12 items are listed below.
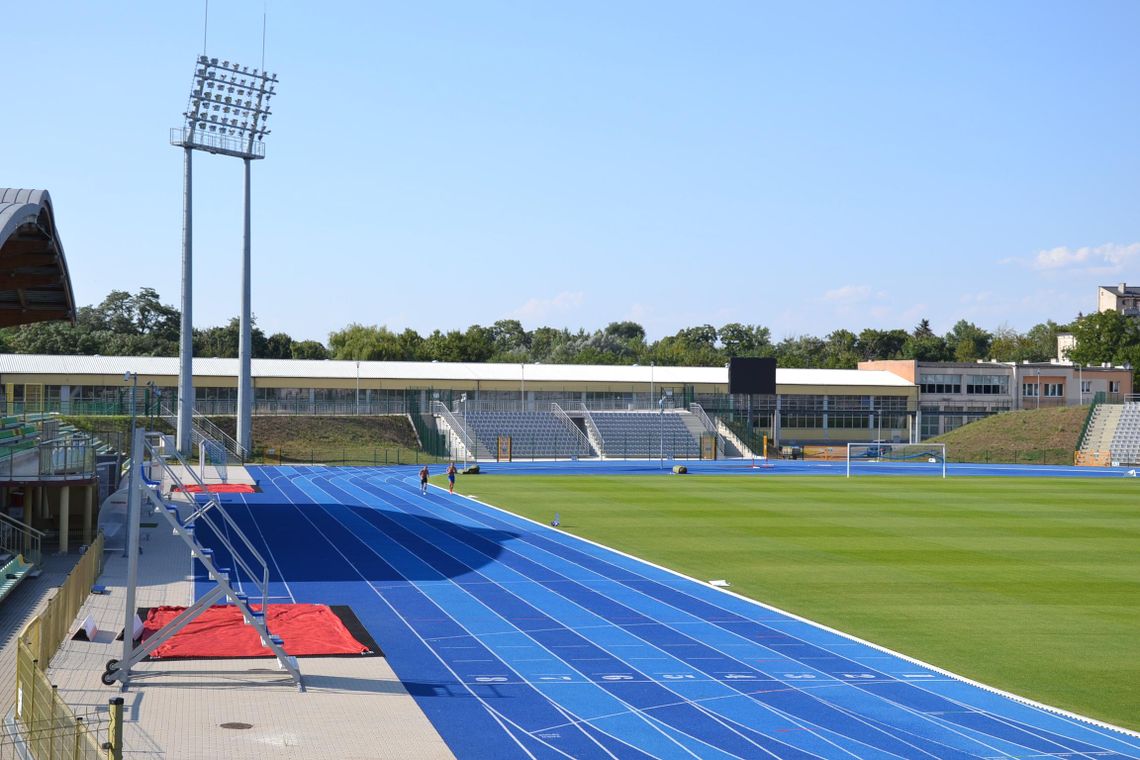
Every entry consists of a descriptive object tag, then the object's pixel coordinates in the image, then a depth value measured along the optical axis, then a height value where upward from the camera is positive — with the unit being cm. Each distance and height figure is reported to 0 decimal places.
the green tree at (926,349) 13475 +457
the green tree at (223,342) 11131 +370
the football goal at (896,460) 6450 -439
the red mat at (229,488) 4516 -415
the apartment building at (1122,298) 16588 +1314
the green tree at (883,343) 14362 +553
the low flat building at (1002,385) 9206 +44
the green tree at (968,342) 15088 +634
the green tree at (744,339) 14412 +589
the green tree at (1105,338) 10656 +482
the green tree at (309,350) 11788 +318
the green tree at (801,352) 13300 +434
